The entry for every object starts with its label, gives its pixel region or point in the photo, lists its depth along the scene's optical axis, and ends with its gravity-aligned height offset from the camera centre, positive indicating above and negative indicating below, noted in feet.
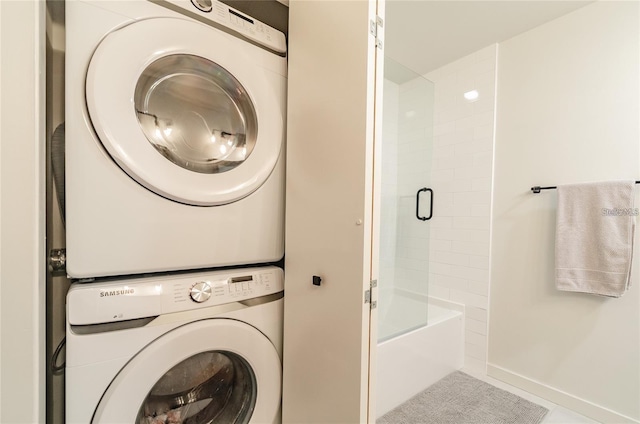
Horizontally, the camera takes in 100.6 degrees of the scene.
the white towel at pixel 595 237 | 4.36 -0.45
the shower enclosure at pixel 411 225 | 5.91 -0.47
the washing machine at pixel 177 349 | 2.24 -1.40
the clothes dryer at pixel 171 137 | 2.24 +0.66
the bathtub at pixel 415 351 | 4.74 -2.90
